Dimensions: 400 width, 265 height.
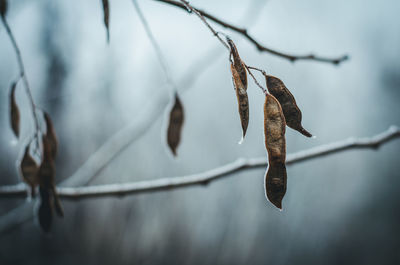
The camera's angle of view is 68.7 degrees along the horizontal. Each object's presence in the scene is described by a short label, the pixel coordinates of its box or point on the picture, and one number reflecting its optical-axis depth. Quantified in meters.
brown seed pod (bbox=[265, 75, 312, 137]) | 0.32
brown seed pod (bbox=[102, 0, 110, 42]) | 0.33
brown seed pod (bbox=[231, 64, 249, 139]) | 0.27
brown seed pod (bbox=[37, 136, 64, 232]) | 0.40
